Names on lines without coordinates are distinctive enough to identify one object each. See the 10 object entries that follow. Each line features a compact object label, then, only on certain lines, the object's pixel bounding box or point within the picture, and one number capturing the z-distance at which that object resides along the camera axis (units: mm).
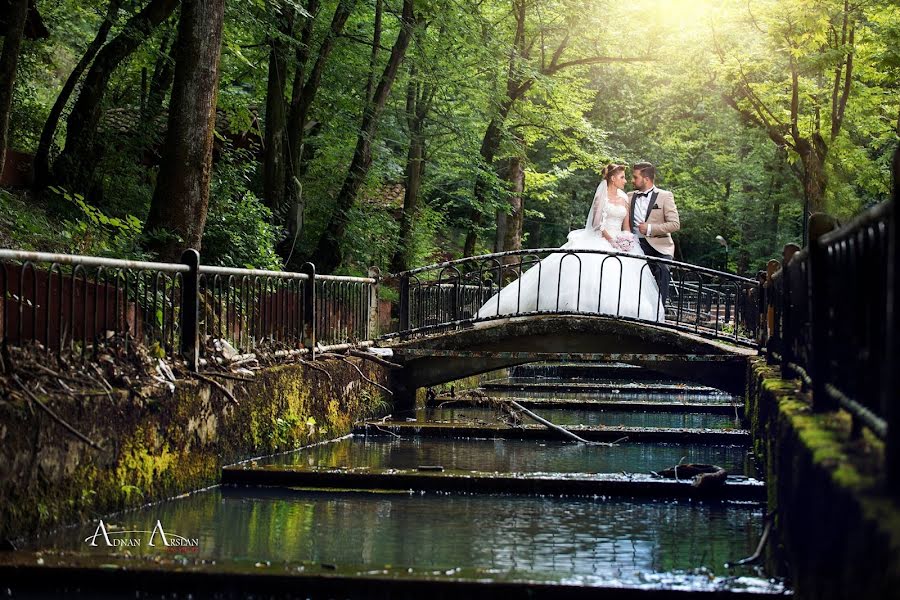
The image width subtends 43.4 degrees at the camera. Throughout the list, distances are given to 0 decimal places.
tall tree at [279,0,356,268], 19391
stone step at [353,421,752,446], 13312
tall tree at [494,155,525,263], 28938
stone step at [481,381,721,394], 21344
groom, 16406
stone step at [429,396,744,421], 17609
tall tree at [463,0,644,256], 24991
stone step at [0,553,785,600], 5965
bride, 15906
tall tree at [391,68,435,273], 23744
